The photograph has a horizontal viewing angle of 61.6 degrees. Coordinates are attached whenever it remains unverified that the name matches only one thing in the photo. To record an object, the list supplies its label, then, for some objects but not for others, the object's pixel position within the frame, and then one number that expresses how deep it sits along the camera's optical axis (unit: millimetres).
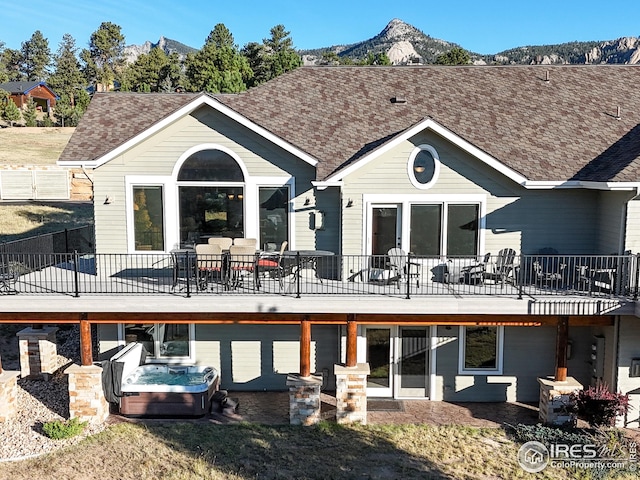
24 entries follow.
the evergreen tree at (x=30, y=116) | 64750
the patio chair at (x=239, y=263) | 12383
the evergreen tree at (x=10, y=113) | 62719
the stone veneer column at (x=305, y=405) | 12156
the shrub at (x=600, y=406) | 11367
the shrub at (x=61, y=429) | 11305
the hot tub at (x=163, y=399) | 12508
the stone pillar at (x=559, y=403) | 12266
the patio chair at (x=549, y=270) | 12711
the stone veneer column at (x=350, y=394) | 12117
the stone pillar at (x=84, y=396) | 11992
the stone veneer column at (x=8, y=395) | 12125
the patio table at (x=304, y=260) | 12719
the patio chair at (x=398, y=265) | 13078
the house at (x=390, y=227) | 12984
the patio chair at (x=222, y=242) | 13836
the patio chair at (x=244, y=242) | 13773
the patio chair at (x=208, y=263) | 12266
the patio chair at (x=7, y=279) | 12117
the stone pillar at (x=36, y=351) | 14609
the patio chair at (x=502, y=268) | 12844
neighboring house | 73188
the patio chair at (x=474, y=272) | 13195
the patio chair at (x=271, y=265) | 12650
